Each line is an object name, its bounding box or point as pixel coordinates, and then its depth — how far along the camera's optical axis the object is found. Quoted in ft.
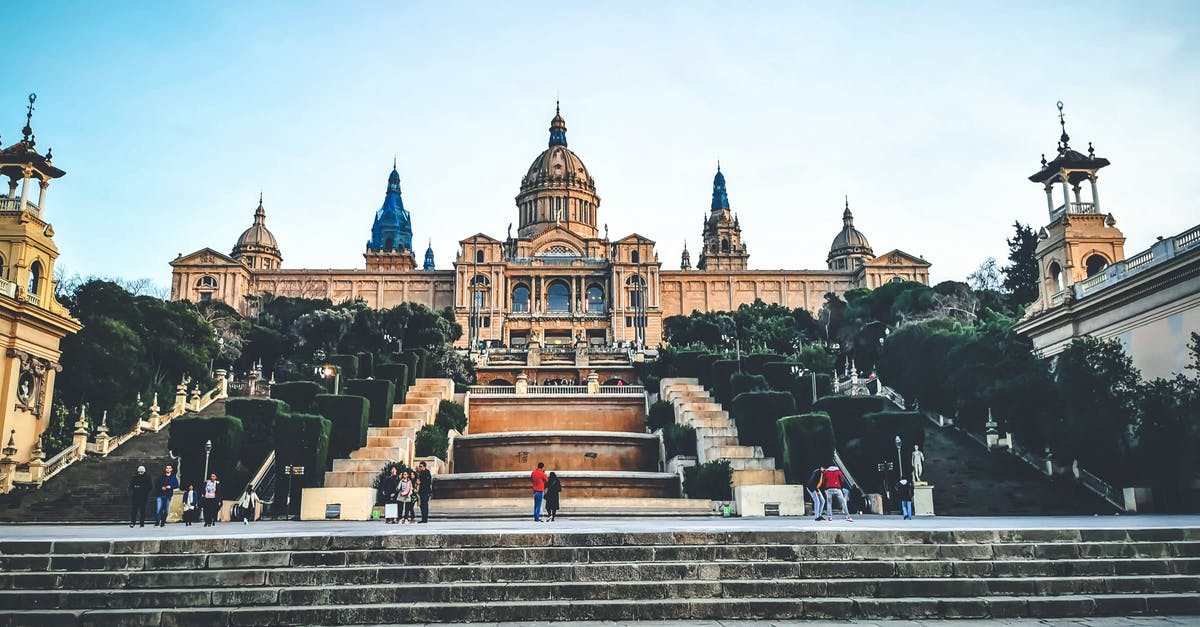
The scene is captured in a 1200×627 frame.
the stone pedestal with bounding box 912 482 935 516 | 87.04
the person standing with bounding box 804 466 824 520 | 72.54
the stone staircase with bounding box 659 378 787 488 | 92.12
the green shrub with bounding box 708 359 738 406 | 128.36
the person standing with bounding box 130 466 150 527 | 69.62
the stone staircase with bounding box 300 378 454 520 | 87.04
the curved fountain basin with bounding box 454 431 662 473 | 114.11
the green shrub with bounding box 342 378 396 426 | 110.73
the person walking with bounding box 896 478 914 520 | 75.87
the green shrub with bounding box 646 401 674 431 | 126.41
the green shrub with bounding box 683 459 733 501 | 93.45
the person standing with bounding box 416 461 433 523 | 73.97
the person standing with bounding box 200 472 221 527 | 70.85
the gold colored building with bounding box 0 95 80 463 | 117.19
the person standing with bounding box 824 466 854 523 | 71.74
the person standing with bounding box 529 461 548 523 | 72.43
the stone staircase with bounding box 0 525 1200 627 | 37.68
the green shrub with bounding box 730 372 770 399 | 117.91
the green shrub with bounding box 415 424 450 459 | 108.17
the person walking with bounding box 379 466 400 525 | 74.13
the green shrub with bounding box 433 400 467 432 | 119.54
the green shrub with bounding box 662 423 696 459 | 108.37
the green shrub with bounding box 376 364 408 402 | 126.21
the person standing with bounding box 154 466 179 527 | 71.20
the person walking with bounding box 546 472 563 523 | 74.43
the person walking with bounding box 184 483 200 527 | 78.28
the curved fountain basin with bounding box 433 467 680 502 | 97.50
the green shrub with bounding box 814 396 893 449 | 103.35
